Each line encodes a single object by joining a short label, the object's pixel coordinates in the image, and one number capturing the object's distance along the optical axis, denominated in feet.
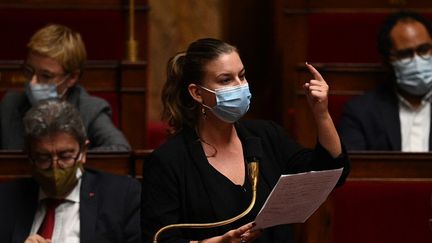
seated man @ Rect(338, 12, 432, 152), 51.67
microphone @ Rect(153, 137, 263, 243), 46.70
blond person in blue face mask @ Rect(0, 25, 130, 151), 51.38
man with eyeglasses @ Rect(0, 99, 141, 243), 48.69
